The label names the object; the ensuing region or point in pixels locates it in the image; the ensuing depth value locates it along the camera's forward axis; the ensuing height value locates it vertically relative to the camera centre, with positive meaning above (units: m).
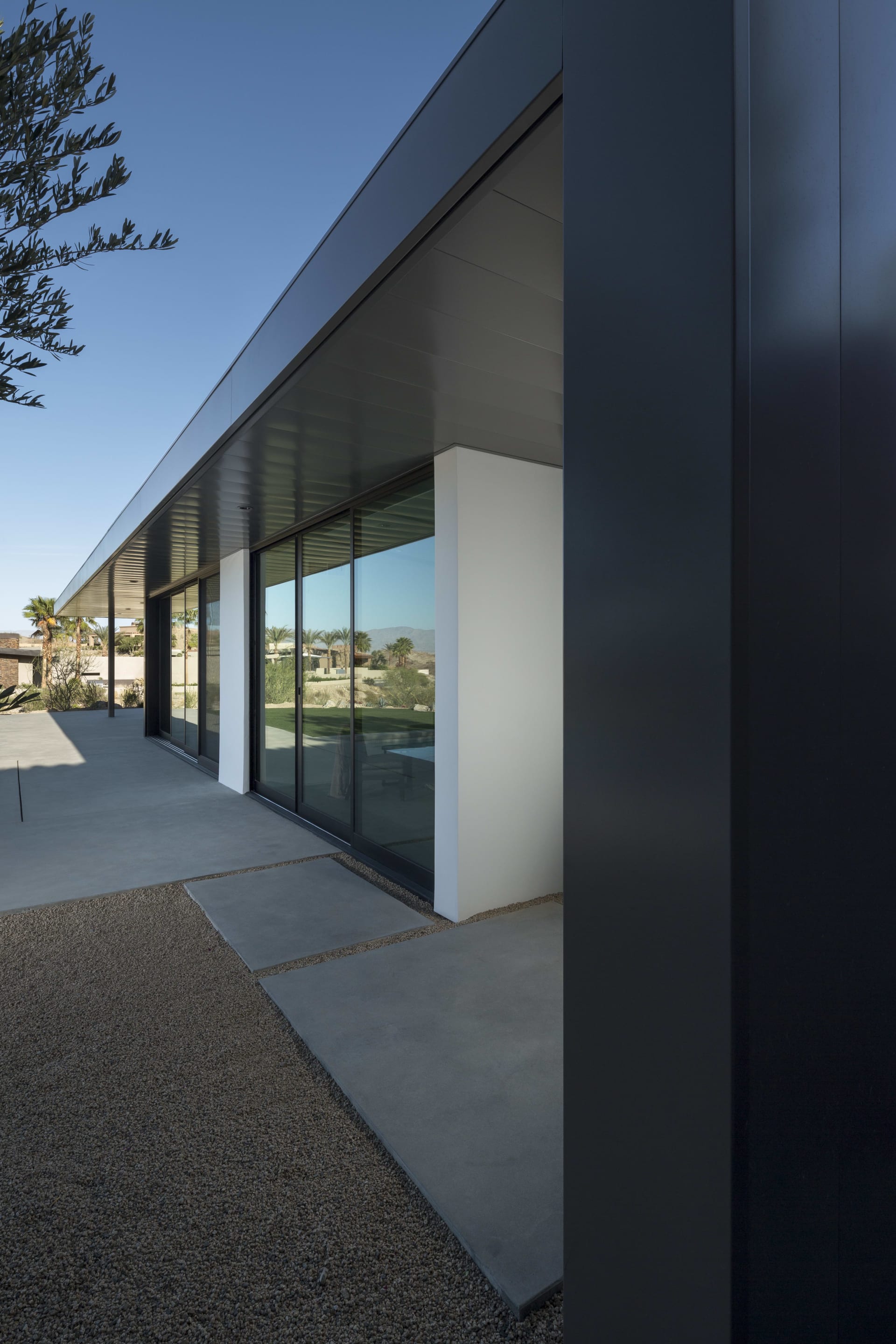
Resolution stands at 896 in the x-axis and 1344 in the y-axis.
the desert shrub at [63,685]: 19.17 -0.60
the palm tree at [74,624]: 30.14 +1.83
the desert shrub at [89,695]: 19.78 -0.91
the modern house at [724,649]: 0.92 +0.02
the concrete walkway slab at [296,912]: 3.74 -1.51
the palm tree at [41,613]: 28.25 +2.26
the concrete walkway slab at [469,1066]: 1.91 -1.54
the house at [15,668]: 21.89 -0.14
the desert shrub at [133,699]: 20.27 -1.04
